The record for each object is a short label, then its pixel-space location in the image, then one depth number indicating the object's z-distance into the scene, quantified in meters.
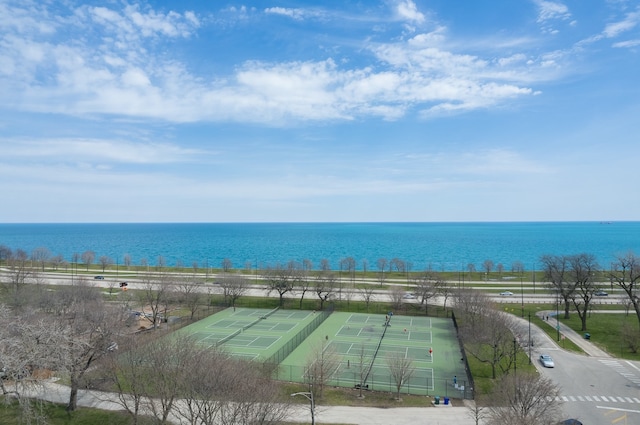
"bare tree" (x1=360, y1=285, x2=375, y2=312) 63.72
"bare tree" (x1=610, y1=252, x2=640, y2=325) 50.35
